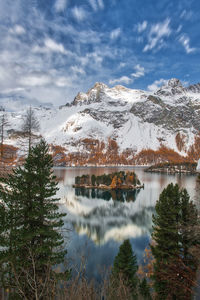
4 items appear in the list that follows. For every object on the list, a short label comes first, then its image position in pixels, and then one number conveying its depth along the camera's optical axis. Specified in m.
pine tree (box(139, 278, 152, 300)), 14.86
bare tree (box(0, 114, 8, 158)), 14.18
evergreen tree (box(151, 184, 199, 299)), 14.16
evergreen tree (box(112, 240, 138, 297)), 16.27
